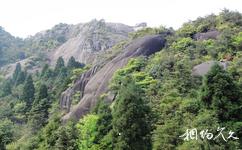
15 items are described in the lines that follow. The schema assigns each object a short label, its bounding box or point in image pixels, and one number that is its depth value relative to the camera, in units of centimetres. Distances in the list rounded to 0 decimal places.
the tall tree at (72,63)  6657
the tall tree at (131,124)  2447
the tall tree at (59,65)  6769
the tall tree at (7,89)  6462
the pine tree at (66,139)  2667
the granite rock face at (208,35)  4034
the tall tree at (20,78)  6815
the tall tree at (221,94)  2241
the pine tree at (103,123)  2706
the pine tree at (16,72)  7289
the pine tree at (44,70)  6857
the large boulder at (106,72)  3772
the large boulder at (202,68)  3111
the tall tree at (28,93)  5295
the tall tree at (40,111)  3984
